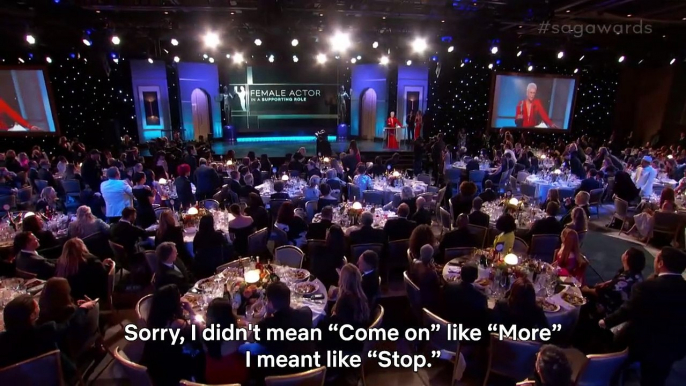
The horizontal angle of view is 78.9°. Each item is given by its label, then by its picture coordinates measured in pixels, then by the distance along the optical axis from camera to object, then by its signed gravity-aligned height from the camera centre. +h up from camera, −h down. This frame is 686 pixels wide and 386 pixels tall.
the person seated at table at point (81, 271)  4.60 -1.82
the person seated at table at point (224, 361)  3.37 -2.05
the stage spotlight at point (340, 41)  12.55 +2.04
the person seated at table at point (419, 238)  5.18 -1.58
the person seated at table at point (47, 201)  7.21 -1.65
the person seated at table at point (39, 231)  5.42 -1.68
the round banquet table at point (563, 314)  4.07 -1.96
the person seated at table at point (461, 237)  5.71 -1.72
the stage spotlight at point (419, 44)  12.79 +1.97
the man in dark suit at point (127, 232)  5.75 -1.71
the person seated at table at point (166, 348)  3.22 -1.84
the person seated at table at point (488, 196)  7.89 -1.60
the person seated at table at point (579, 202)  6.69 -1.46
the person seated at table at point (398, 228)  6.14 -1.72
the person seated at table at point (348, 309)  3.67 -1.74
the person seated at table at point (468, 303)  3.83 -1.76
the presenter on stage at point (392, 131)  17.38 -0.91
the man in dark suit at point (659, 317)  3.51 -1.72
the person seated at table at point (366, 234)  5.81 -1.73
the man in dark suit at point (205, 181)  8.62 -1.52
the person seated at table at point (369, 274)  4.33 -1.69
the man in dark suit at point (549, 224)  6.03 -1.62
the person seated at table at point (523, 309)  3.55 -1.68
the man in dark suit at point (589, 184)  8.84 -1.53
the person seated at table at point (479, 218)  6.34 -1.62
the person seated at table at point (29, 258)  4.78 -1.73
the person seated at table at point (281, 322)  3.33 -1.70
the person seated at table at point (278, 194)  8.00 -1.62
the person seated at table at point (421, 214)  6.46 -1.61
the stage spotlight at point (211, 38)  11.83 +1.95
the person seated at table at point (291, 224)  6.32 -1.74
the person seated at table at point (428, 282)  4.31 -1.76
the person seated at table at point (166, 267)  4.31 -1.65
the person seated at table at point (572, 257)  4.89 -1.70
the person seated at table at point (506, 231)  5.25 -1.51
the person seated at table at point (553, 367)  2.56 -1.56
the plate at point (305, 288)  4.36 -1.88
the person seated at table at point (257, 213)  6.66 -1.66
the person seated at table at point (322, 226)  5.95 -1.65
